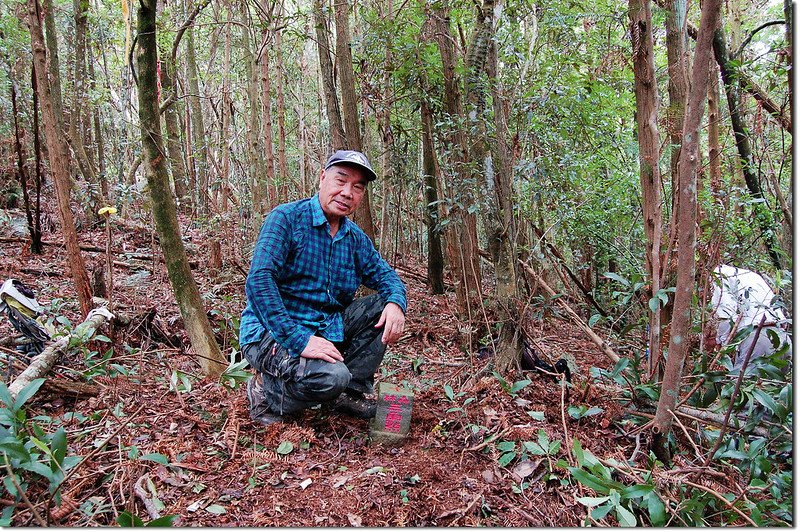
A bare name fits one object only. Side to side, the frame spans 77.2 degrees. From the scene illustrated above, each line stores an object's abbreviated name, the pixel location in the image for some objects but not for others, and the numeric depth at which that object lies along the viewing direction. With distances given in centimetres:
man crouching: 263
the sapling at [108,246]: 425
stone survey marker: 269
